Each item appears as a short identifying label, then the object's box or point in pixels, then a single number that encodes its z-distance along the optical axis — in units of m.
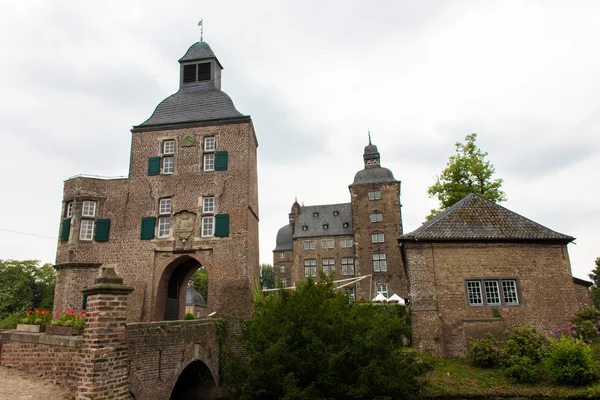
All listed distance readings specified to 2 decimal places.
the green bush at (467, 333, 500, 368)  14.63
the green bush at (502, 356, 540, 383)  13.01
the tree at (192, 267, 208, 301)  62.41
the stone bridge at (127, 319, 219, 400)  11.07
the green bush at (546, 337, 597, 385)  12.38
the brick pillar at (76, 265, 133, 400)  7.40
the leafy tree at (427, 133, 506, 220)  25.80
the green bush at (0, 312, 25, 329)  25.48
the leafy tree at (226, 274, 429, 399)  9.86
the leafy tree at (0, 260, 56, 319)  42.22
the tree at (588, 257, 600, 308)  54.38
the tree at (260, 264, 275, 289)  92.00
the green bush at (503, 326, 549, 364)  14.33
